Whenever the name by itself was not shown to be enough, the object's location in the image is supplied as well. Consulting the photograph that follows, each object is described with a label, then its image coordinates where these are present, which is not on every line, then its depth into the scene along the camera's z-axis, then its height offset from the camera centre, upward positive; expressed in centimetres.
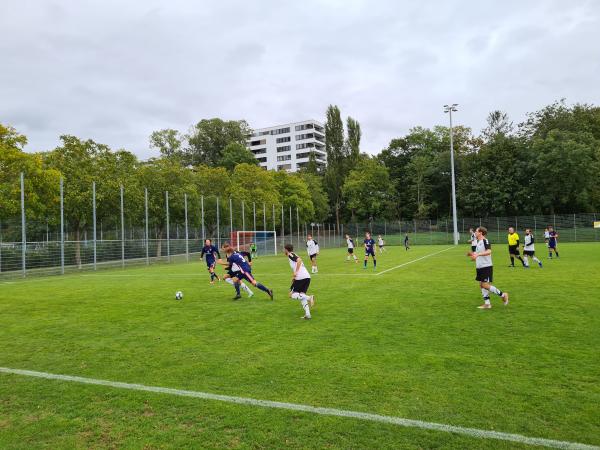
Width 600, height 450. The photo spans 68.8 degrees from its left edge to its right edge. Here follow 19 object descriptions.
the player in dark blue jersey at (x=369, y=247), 2261 -124
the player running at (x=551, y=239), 2480 -122
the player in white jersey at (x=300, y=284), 978 -133
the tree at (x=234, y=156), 7656 +1260
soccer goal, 4091 -141
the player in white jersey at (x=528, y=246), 2000 -126
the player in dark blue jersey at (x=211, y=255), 1768 -111
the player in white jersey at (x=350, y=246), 2630 -139
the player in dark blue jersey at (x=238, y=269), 1273 -125
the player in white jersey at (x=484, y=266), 1018 -111
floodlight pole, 4819 +366
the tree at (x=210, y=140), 8388 +1701
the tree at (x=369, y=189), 7056 +557
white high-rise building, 10400 +1972
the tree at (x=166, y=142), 7450 +1507
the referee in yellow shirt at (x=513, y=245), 2042 -122
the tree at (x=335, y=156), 7512 +1191
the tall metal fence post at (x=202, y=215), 3716 +111
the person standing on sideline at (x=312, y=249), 2124 -121
